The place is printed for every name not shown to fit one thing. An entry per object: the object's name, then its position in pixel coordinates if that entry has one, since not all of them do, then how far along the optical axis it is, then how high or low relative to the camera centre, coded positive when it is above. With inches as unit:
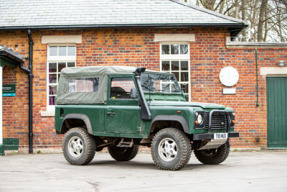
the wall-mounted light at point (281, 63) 557.6 +45.9
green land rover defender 350.3 -12.4
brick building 557.3 +51.6
